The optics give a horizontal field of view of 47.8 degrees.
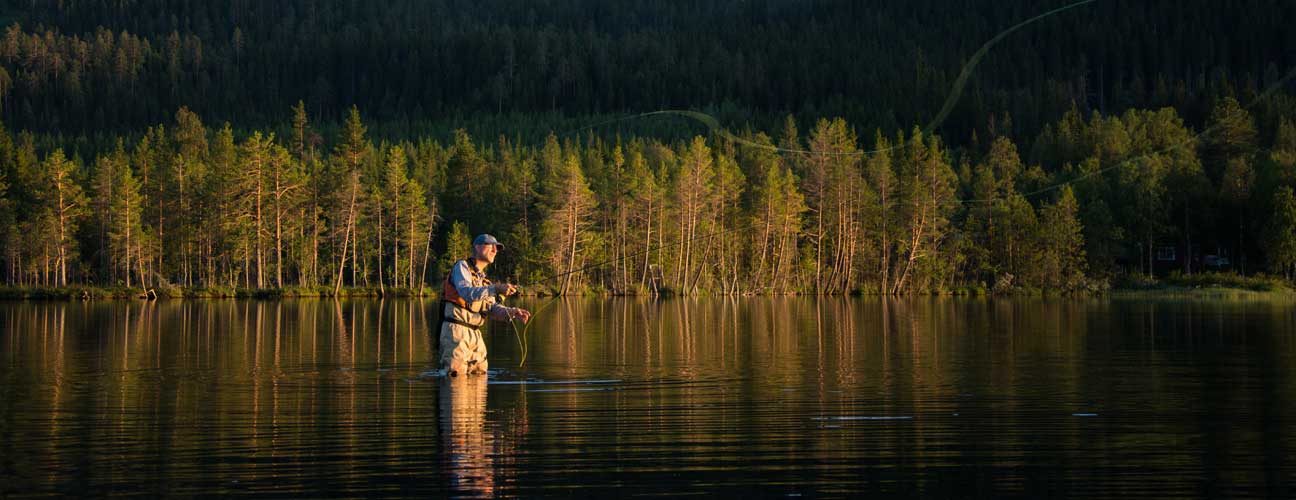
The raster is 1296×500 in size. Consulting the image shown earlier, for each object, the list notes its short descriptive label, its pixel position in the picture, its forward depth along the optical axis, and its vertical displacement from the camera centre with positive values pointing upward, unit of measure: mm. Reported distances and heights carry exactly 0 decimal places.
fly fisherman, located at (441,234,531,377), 20969 +72
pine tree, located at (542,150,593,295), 97625 +6890
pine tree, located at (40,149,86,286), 90812 +7425
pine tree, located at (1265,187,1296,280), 95125 +4650
